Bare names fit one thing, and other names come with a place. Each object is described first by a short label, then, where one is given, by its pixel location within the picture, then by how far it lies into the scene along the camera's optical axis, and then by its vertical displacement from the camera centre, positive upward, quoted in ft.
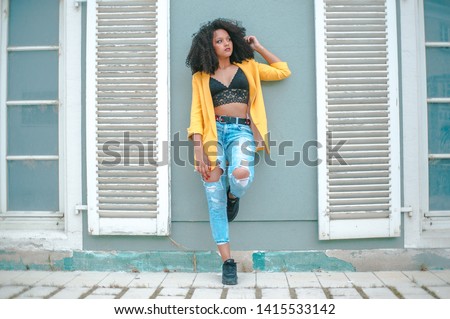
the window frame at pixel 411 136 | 12.19 +0.86
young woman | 11.31 +1.38
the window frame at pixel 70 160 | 12.58 +0.36
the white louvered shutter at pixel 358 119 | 12.04 +1.31
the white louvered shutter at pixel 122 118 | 12.26 +1.46
